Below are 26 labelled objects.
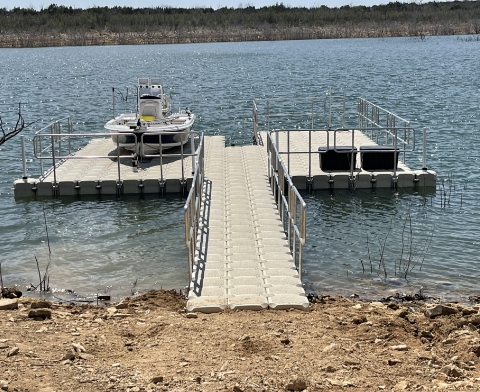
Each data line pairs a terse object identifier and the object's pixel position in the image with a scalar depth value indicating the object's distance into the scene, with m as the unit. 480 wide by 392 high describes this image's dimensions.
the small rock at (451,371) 6.95
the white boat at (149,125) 19.47
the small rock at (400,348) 7.86
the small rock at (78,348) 7.65
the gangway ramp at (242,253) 9.72
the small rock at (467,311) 9.32
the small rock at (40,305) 9.51
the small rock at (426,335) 8.45
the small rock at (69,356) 7.40
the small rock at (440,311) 9.30
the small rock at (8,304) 9.35
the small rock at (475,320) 8.77
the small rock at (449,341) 8.06
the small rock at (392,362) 7.33
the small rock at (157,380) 6.79
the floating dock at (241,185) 10.31
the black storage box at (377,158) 18.08
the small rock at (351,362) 7.25
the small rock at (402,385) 6.68
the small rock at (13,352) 7.35
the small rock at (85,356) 7.47
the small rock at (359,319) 8.85
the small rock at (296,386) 6.64
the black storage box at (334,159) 18.20
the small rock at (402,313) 9.30
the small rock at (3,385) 6.46
